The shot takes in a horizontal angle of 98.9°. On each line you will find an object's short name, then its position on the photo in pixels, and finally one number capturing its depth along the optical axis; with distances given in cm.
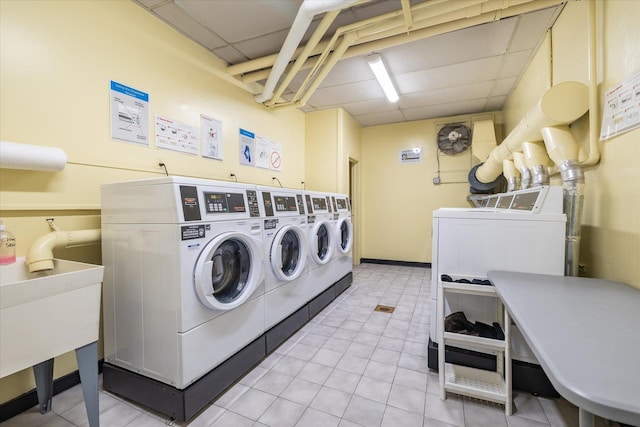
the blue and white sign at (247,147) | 328
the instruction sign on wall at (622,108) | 148
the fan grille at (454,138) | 482
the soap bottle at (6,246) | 147
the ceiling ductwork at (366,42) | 214
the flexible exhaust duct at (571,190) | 175
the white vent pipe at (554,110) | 191
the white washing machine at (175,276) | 153
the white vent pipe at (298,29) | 177
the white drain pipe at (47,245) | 146
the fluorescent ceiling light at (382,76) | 286
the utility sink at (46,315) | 111
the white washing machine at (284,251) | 223
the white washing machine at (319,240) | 289
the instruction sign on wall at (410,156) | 523
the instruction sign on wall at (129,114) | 205
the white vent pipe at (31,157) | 144
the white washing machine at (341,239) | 350
